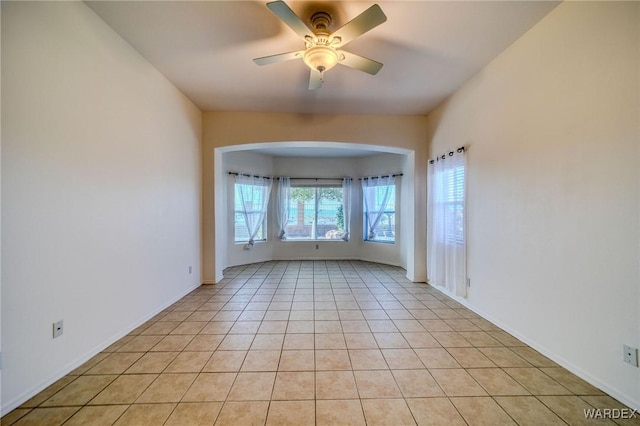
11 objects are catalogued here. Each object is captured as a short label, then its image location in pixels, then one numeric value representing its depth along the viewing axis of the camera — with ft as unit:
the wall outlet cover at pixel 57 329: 5.88
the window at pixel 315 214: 21.27
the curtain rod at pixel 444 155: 10.50
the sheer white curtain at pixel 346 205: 20.83
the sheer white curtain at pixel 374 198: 19.42
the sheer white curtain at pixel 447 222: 10.59
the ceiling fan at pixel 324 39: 5.71
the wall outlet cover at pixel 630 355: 5.07
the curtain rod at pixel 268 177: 18.21
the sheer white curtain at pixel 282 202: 20.65
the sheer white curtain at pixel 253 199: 18.85
